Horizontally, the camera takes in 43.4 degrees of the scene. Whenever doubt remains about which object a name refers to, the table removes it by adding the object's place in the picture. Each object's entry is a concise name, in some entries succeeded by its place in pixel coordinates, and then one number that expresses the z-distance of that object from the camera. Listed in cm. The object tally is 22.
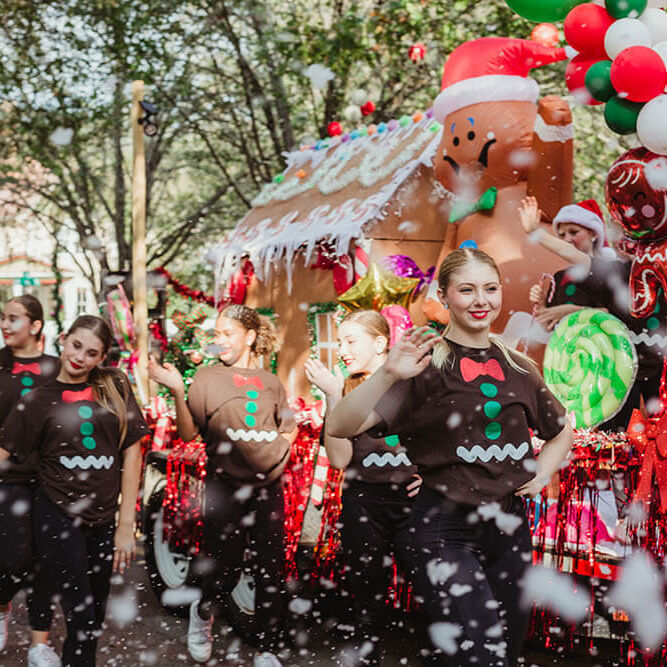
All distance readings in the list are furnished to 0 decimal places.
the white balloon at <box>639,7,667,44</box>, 348
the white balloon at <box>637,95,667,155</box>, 323
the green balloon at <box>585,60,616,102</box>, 355
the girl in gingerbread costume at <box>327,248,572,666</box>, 253
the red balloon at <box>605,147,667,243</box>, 340
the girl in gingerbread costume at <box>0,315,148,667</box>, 346
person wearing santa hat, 403
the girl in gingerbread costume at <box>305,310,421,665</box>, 341
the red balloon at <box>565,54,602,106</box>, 375
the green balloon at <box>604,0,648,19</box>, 355
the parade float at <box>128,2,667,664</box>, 352
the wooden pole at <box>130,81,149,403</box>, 624
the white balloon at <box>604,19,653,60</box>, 342
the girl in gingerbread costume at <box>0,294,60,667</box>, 366
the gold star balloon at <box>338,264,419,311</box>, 481
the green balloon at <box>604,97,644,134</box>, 347
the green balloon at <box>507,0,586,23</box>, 388
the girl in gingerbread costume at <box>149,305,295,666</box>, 402
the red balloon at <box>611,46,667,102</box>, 326
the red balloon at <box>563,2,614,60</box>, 363
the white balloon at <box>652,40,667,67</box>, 334
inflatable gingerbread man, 517
